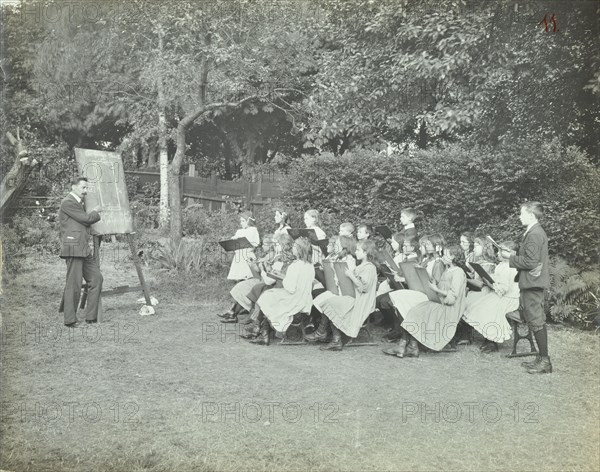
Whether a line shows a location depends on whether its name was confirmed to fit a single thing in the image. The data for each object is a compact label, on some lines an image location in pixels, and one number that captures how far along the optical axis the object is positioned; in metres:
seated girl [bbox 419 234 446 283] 7.07
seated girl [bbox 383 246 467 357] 6.85
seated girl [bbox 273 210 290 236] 8.61
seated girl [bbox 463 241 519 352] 6.98
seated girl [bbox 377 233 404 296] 7.88
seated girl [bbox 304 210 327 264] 8.32
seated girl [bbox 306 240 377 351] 7.12
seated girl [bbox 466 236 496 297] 7.38
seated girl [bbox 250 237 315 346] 7.09
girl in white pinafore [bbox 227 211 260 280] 8.89
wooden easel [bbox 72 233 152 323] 8.24
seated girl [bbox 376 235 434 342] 7.01
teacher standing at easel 7.84
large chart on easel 8.34
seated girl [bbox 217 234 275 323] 7.81
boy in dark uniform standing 6.11
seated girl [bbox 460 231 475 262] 7.49
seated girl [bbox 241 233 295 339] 7.45
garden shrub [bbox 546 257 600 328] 8.44
